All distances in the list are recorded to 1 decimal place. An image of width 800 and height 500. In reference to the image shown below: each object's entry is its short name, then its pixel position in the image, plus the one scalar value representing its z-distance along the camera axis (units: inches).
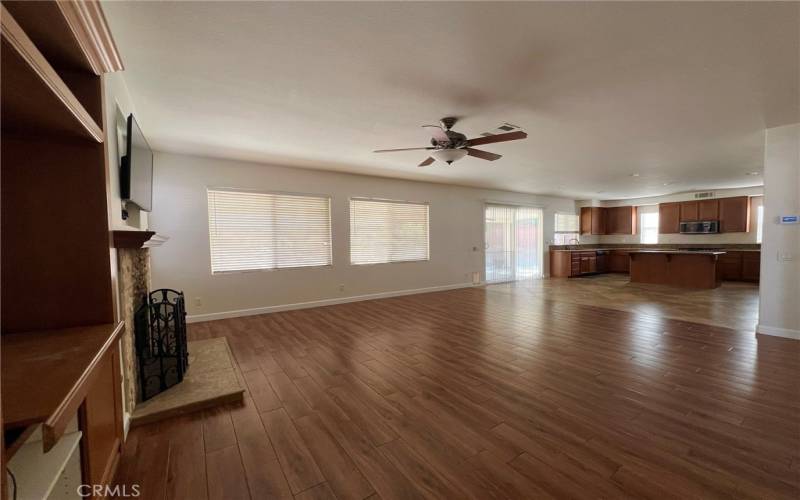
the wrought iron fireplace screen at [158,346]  94.1
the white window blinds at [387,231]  243.3
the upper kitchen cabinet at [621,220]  405.1
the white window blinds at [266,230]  191.2
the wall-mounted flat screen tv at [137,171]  80.7
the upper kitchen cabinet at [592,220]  414.3
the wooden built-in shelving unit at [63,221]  42.1
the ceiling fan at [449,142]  122.6
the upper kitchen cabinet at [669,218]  361.4
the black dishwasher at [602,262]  407.8
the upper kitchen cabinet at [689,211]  348.8
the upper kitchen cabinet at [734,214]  319.9
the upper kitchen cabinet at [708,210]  336.5
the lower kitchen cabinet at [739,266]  314.0
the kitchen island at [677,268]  280.2
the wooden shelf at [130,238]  66.0
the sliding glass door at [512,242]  331.0
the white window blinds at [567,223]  398.9
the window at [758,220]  319.6
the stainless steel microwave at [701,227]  335.0
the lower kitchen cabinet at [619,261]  402.9
